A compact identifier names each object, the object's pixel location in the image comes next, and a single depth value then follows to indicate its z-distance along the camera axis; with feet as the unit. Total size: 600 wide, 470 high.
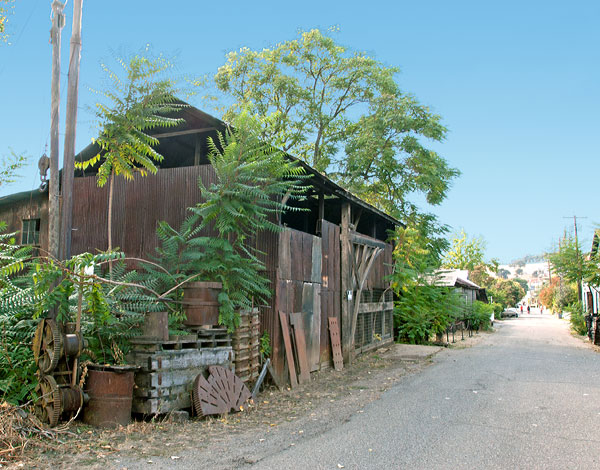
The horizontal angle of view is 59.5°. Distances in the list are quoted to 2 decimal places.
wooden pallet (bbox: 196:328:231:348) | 27.91
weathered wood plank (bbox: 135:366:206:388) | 24.40
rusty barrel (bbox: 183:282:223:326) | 27.76
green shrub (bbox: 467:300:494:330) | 108.27
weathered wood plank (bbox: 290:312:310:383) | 37.63
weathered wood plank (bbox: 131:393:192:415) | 24.09
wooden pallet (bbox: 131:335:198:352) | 25.16
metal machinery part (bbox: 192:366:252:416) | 25.59
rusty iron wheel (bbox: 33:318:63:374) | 22.33
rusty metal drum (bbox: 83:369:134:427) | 22.84
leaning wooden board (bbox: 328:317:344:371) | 44.75
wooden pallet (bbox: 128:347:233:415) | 24.30
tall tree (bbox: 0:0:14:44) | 56.24
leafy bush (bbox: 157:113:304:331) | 29.53
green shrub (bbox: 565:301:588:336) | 95.06
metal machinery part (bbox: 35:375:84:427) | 21.71
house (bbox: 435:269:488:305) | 108.55
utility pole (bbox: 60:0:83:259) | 27.53
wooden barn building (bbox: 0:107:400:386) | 36.78
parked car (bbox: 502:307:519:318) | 203.10
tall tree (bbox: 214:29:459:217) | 91.09
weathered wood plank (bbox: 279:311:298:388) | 35.86
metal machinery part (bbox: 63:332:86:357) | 22.80
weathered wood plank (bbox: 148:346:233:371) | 24.75
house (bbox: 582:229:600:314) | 113.30
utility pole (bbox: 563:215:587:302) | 75.88
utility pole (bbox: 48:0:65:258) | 27.48
